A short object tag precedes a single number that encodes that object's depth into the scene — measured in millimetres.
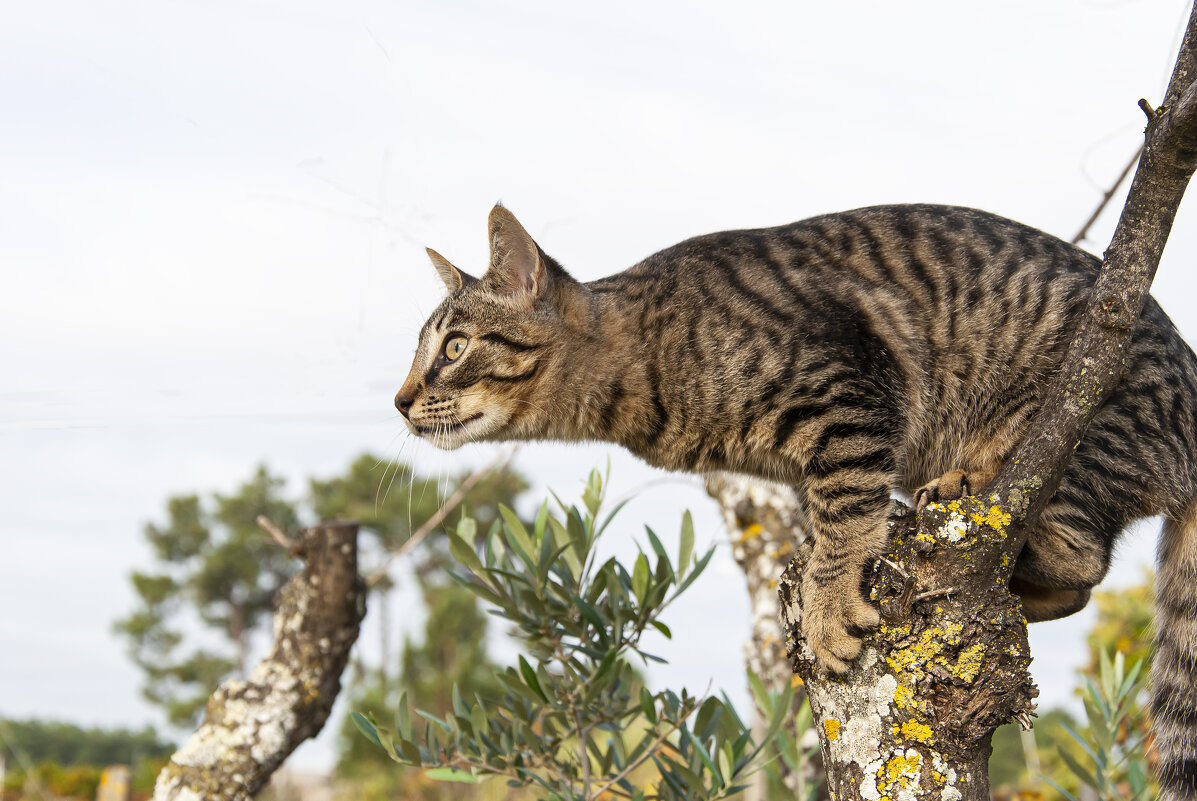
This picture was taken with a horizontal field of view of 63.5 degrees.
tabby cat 2803
